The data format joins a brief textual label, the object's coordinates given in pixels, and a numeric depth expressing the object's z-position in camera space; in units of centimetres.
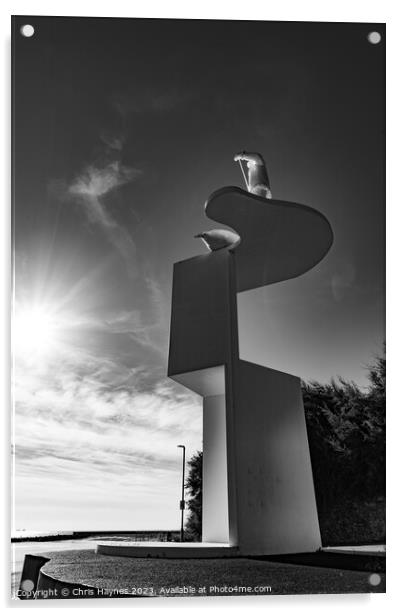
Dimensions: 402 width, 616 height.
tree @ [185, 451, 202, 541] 900
